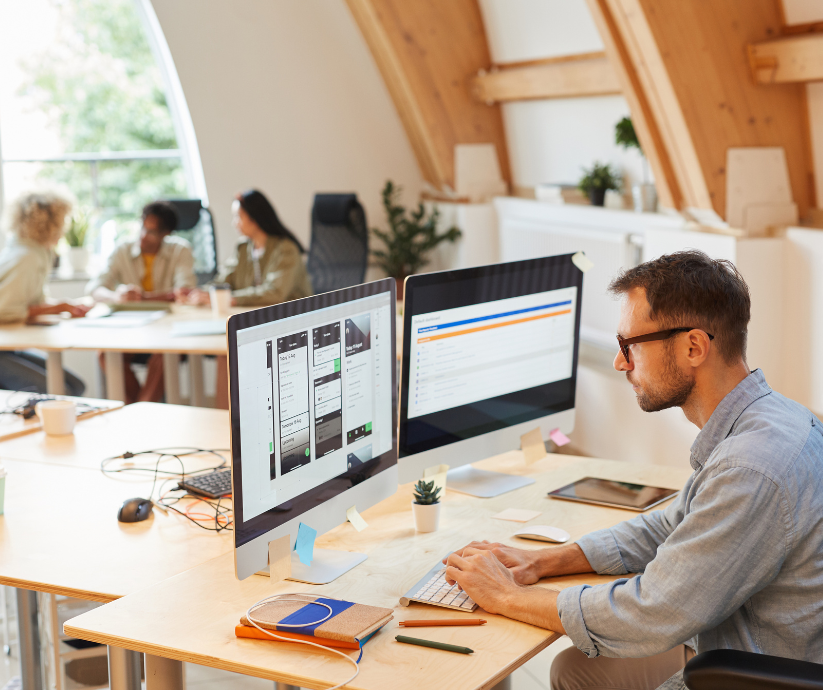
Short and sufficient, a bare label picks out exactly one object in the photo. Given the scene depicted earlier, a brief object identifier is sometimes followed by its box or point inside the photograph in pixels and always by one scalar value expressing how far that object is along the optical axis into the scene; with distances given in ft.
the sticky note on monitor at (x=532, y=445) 7.13
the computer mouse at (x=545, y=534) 5.71
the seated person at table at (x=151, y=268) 15.06
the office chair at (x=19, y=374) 13.52
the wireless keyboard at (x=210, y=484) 6.57
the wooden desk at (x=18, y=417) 8.27
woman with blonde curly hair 12.78
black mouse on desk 6.14
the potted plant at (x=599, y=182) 15.35
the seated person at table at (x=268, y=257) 14.28
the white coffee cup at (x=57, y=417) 8.20
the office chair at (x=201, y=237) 16.78
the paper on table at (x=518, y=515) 6.15
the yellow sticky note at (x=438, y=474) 6.40
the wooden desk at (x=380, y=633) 4.19
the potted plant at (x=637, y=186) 14.07
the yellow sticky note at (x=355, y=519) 5.53
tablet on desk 6.40
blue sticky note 5.02
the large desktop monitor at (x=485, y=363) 6.20
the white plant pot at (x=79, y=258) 18.16
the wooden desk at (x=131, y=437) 7.57
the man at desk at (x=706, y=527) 4.16
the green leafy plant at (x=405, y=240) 20.04
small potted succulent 5.90
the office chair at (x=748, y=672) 4.00
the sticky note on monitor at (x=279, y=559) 4.85
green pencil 4.36
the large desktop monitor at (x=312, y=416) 4.58
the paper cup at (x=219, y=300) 13.39
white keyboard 4.81
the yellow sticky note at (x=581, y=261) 7.03
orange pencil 4.63
